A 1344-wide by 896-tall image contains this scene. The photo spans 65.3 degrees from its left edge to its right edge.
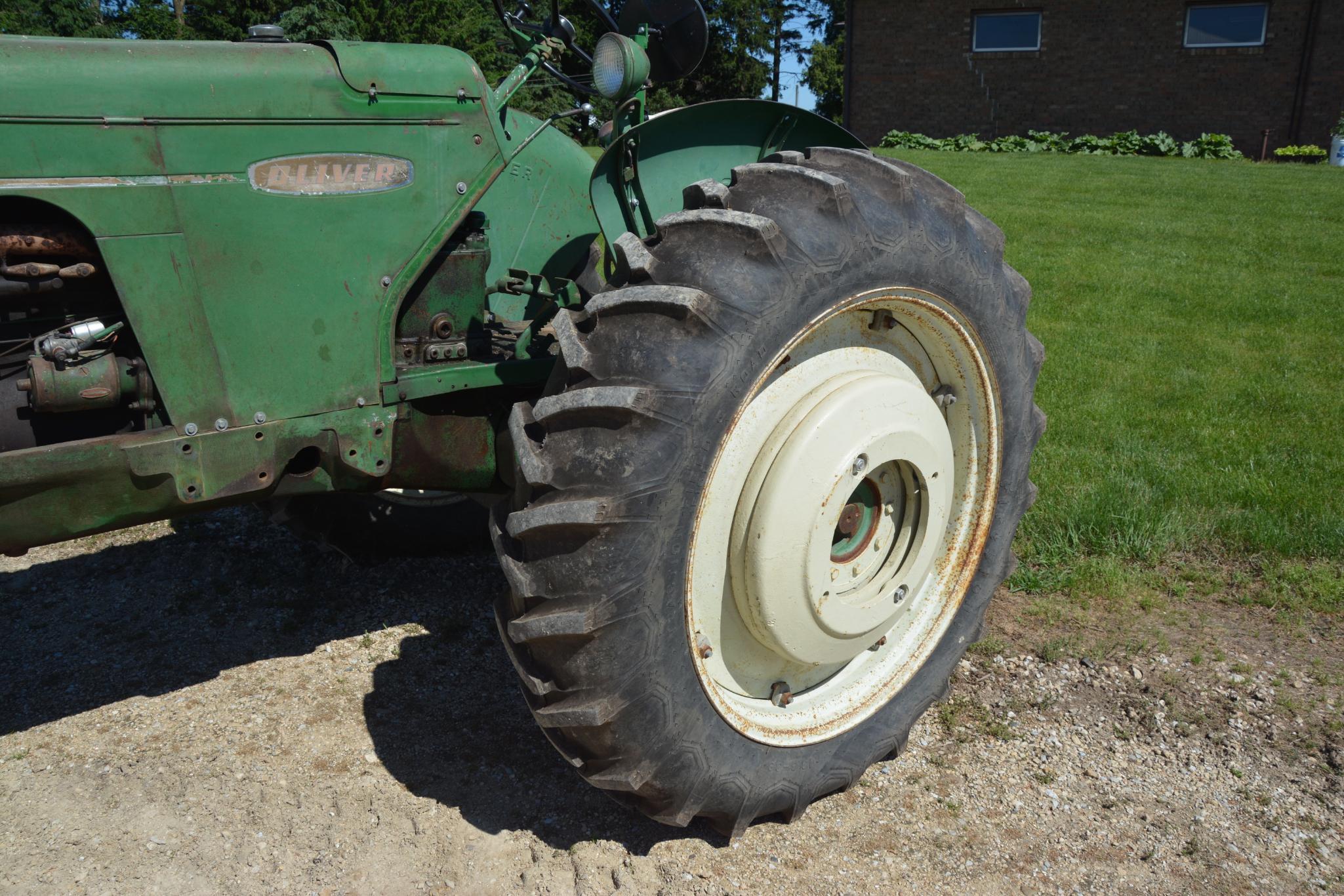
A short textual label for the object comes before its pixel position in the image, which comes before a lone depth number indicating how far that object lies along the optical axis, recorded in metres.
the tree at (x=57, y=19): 20.64
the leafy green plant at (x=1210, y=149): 18.67
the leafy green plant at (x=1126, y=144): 18.97
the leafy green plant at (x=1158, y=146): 18.94
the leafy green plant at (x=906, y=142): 20.73
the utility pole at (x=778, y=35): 39.94
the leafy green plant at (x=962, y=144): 20.20
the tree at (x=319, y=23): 14.62
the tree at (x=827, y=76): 38.66
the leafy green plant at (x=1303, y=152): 18.52
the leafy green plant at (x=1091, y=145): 19.23
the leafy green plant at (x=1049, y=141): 19.84
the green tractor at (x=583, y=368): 2.04
